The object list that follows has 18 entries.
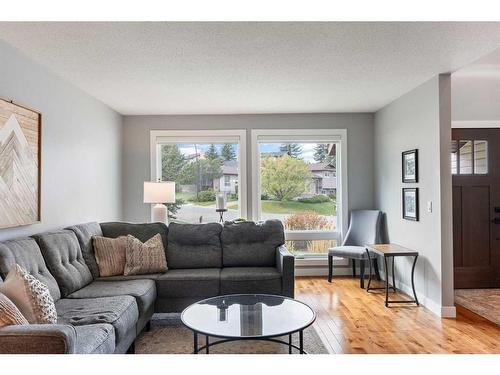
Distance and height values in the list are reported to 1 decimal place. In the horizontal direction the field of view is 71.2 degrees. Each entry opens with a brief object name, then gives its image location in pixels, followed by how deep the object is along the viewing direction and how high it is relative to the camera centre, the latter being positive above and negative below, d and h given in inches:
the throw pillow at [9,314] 61.1 -21.6
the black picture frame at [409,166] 149.9 +10.7
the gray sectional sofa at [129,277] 73.1 -27.8
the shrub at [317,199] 202.2 -4.9
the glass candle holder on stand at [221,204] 178.4 -6.5
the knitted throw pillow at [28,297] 69.7 -21.2
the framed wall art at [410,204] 149.7 -6.1
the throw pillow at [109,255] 126.6 -23.3
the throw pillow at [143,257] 129.0 -24.7
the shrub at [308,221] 200.8 -17.5
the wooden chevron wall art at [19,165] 96.3 +8.4
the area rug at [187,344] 103.3 -47.4
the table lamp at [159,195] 163.6 -1.5
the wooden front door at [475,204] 164.6 -7.1
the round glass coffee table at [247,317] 80.7 -32.8
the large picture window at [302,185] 198.1 +3.3
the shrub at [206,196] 201.0 -2.6
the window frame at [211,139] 196.1 +29.6
